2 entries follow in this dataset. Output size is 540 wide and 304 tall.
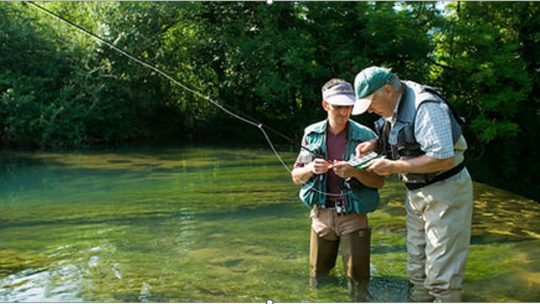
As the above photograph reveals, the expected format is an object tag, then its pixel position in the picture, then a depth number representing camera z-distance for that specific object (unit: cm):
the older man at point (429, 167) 354
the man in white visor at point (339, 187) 430
